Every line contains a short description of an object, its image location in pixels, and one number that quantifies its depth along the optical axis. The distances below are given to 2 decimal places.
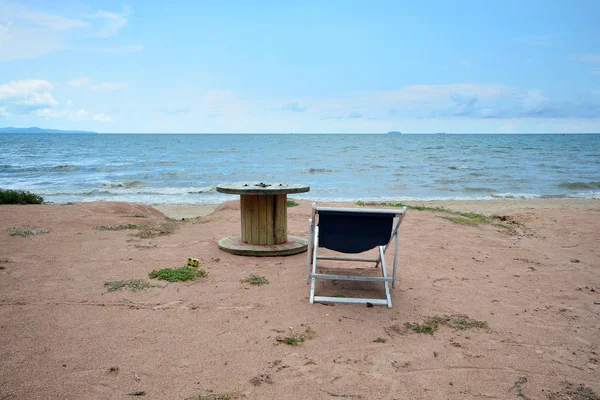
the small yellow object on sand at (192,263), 5.25
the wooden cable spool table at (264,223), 5.85
